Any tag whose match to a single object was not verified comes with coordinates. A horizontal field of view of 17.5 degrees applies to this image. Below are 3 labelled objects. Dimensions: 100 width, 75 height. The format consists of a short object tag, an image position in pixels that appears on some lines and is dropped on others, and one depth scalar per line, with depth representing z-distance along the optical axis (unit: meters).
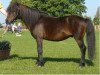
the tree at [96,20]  94.89
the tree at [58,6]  78.20
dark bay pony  11.95
